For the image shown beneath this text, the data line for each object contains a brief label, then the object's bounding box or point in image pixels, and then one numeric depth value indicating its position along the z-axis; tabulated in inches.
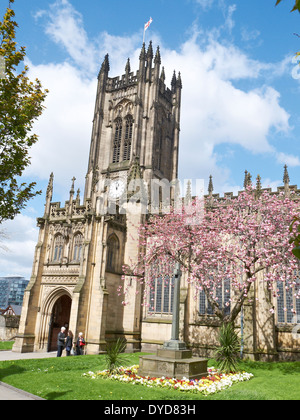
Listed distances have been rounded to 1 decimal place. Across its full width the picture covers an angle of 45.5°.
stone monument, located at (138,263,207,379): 543.2
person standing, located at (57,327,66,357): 846.3
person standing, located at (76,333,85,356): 853.8
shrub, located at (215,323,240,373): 634.2
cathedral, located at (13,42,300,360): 900.0
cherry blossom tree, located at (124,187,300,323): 715.4
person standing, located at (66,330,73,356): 851.3
